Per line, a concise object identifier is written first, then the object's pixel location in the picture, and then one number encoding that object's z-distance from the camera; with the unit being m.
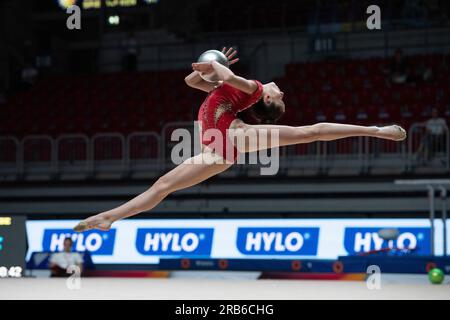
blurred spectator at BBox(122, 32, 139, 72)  19.75
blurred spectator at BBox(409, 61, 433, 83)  16.02
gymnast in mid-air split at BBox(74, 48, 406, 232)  6.15
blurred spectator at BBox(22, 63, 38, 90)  19.86
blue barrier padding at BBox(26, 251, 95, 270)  12.60
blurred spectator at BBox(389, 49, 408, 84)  16.17
